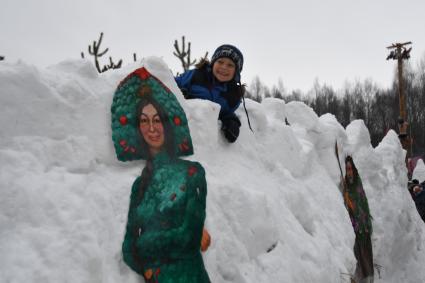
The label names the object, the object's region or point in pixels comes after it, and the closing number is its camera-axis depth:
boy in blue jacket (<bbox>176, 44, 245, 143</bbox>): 3.64
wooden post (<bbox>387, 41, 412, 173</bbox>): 15.62
